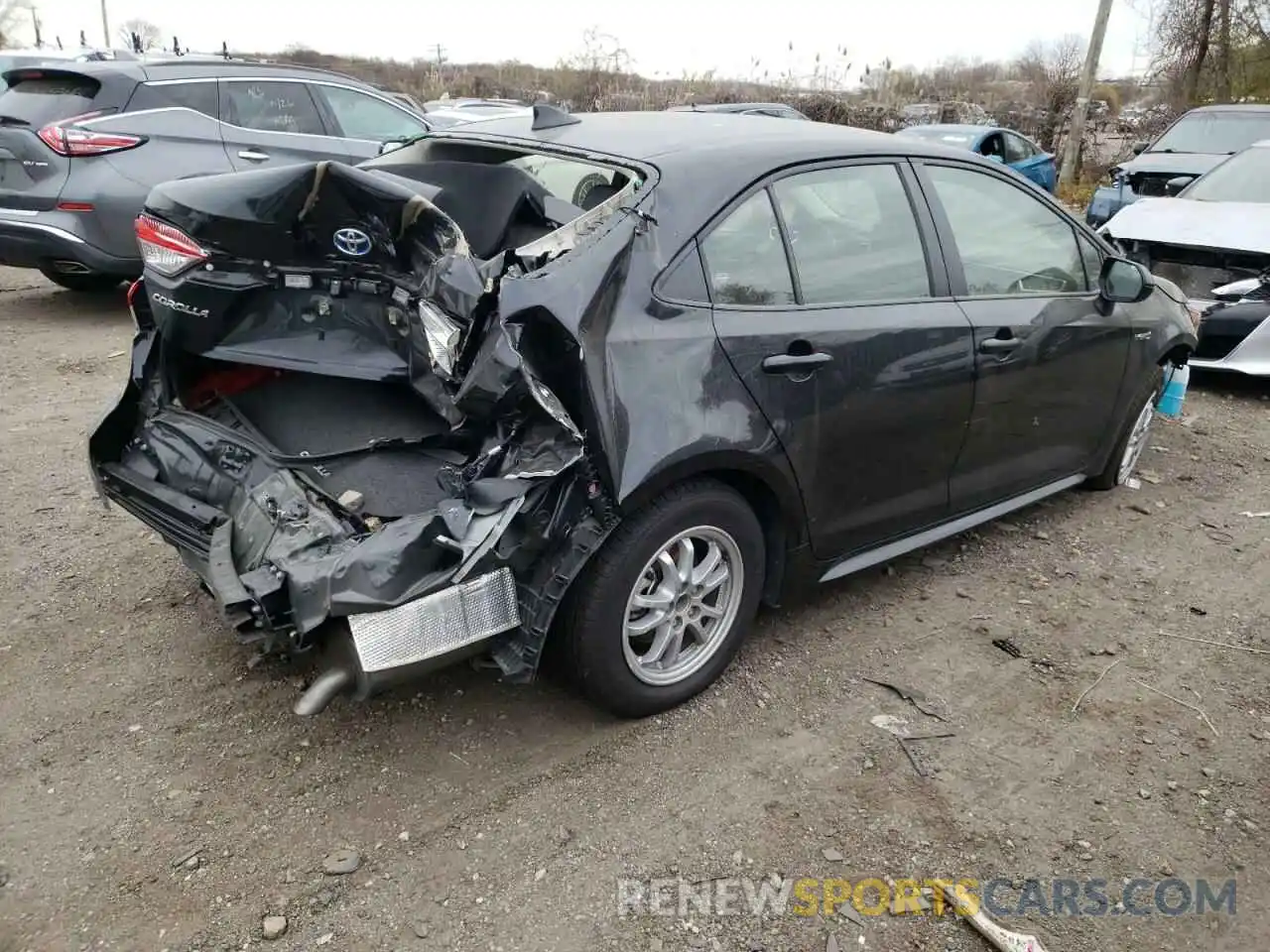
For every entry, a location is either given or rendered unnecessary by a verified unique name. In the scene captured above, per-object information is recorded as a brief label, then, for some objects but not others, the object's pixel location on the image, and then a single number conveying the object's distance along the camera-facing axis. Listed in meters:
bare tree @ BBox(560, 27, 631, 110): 30.62
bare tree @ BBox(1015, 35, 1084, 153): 21.06
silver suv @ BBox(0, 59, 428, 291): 6.60
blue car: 13.43
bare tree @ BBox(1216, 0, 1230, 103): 19.11
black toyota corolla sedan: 2.49
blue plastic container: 4.94
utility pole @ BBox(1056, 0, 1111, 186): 17.25
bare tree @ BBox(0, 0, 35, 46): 38.97
